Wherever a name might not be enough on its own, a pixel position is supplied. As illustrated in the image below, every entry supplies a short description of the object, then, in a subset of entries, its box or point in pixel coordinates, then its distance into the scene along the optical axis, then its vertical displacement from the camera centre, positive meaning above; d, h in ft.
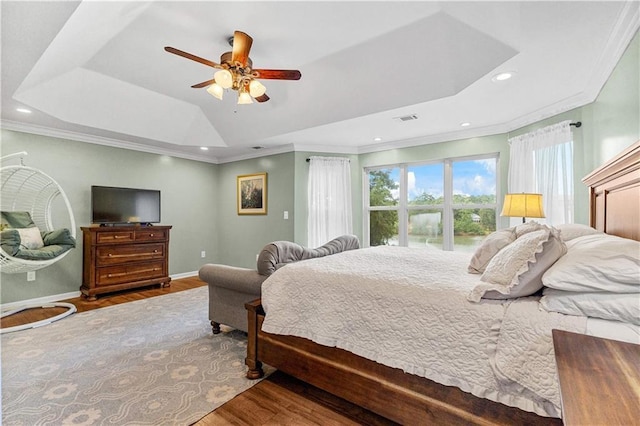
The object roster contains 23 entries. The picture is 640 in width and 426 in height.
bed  3.80 -2.00
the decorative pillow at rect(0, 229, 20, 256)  9.27 -0.95
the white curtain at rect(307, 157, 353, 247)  16.14 +0.68
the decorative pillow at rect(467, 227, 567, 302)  4.29 -0.90
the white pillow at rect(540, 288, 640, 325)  3.43 -1.20
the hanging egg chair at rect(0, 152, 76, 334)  9.57 -0.26
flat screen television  13.66 +0.32
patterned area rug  5.63 -3.88
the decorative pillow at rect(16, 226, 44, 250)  11.00 -1.03
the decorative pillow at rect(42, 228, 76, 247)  11.16 -1.06
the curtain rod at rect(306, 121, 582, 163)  9.65 +2.92
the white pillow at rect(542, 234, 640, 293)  3.45 -0.75
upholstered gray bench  7.68 -1.96
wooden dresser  12.80 -2.22
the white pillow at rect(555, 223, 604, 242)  6.01 -0.45
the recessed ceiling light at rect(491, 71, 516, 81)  8.11 +3.87
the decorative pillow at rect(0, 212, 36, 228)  11.15 -0.29
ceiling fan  6.79 +3.51
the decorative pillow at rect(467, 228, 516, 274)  6.04 -0.85
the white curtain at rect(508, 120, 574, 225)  10.02 +1.59
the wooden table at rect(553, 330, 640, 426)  1.90 -1.36
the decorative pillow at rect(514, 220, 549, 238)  6.03 -0.38
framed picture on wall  17.24 +1.09
